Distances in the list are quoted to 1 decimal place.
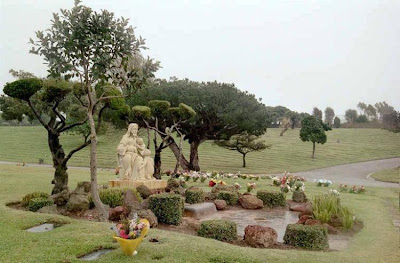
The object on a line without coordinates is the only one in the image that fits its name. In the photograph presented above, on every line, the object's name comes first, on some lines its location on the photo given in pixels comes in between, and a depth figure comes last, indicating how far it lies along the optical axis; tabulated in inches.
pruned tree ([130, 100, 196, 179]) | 778.8
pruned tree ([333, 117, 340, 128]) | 3678.6
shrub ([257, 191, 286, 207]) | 538.0
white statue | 578.9
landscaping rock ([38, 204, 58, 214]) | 399.7
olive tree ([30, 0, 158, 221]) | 382.6
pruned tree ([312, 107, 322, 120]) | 3869.8
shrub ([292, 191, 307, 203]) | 573.3
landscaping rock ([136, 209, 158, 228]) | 368.2
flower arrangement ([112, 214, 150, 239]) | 265.4
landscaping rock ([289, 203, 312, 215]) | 514.6
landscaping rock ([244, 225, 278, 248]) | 320.5
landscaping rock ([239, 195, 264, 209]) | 521.7
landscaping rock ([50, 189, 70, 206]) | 442.6
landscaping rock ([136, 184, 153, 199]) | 510.9
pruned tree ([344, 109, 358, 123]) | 3989.4
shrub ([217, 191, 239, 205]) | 534.0
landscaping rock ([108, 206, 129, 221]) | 392.8
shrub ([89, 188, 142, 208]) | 457.4
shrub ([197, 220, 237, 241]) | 334.0
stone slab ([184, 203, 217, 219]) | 447.5
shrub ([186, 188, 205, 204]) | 513.0
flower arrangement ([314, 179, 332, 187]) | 829.2
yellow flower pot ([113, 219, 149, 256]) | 262.1
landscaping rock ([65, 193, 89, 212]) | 413.7
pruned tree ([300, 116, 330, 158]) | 1850.4
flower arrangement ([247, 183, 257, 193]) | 637.2
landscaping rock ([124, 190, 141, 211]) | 397.9
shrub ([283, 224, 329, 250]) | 325.1
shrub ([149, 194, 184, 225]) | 388.2
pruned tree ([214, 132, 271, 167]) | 1572.3
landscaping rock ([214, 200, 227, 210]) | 502.6
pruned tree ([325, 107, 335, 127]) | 4347.9
